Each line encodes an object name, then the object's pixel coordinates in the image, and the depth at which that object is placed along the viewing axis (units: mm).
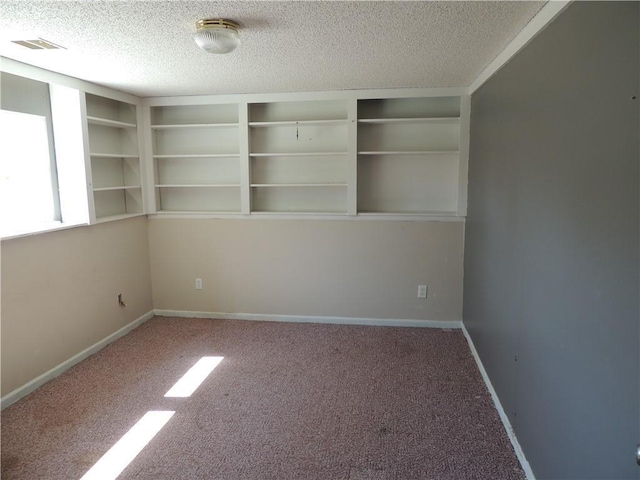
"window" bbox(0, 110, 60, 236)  2686
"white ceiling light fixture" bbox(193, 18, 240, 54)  1865
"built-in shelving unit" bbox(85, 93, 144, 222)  3440
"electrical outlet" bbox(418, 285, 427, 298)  3791
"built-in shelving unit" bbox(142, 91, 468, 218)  3711
